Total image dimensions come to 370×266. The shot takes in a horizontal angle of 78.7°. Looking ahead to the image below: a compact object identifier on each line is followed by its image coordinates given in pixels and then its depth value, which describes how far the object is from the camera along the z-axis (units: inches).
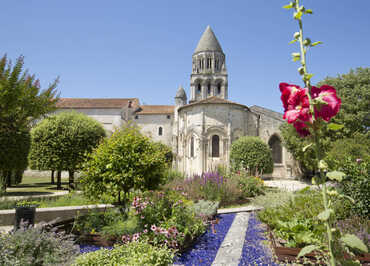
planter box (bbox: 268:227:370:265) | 155.5
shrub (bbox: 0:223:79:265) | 116.0
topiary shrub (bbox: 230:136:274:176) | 722.8
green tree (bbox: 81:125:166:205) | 213.8
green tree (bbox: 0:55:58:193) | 217.9
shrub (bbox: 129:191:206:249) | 177.8
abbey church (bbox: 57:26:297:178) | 899.4
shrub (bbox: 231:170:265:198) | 435.2
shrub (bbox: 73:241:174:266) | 110.8
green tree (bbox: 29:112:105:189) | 535.5
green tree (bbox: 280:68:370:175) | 742.9
